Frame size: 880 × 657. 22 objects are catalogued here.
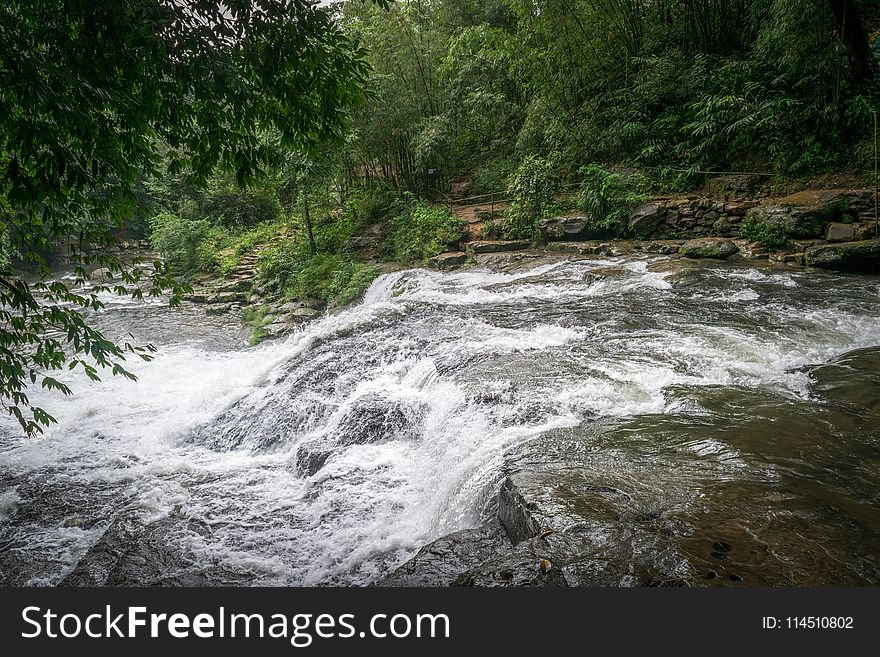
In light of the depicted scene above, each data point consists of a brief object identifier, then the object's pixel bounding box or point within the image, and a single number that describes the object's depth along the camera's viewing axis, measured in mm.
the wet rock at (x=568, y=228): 10414
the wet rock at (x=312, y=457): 4383
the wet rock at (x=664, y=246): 9070
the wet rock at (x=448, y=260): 10492
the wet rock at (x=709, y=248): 8391
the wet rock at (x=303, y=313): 10563
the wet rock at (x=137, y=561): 3299
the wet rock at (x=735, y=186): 9555
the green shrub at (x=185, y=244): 15500
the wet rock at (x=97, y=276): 15484
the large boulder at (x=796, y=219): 7820
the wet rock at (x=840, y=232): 7371
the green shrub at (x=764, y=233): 8125
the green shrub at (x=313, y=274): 10812
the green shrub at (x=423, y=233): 11242
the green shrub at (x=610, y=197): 10094
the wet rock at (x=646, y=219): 9703
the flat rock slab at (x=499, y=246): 10773
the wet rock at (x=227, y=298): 12500
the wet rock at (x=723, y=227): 8961
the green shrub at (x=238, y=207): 18875
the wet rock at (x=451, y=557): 2359
